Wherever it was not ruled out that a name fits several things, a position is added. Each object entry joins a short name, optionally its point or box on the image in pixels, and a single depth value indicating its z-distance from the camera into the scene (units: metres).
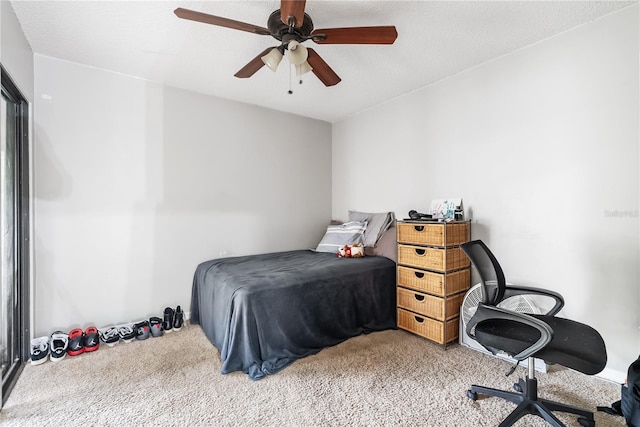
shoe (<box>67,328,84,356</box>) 2.30
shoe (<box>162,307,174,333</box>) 2.77
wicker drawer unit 2.39
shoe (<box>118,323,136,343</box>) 2.52
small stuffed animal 3.04
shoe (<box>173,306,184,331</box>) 2.80
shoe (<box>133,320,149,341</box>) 2.59
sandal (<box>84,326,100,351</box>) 2.37
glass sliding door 1.96
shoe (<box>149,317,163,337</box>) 2.65
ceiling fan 1.55
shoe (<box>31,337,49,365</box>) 2.17
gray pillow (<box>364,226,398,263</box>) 2.97
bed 2.06
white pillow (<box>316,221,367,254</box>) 3.36
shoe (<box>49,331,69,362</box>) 2.21
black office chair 1.32
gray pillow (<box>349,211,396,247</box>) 3.23
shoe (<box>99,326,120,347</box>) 2.46
